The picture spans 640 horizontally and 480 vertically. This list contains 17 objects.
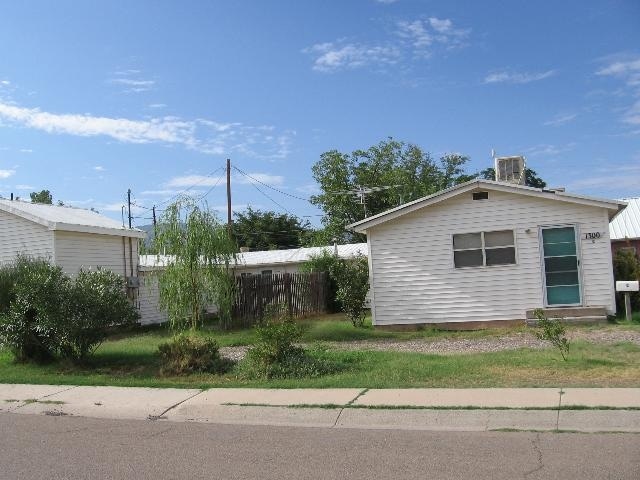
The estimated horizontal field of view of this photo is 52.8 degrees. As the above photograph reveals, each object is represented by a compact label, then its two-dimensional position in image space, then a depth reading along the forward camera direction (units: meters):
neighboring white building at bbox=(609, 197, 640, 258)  25.88
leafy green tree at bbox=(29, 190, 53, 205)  54.34
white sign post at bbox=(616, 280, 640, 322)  15.78
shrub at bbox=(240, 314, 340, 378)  10.50
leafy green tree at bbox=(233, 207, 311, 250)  60.69
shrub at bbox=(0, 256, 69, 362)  12.03
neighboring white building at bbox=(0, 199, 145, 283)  19.80
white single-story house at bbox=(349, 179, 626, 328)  16.27
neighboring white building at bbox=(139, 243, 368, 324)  23.39
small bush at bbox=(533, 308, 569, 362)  10.20
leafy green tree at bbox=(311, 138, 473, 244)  50.41
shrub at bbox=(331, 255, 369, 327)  18.44
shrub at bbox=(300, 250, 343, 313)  24.10
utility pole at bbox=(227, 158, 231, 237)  32.91
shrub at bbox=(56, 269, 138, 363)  12.07
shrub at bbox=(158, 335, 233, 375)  11.39
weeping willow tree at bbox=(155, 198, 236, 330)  17.59
